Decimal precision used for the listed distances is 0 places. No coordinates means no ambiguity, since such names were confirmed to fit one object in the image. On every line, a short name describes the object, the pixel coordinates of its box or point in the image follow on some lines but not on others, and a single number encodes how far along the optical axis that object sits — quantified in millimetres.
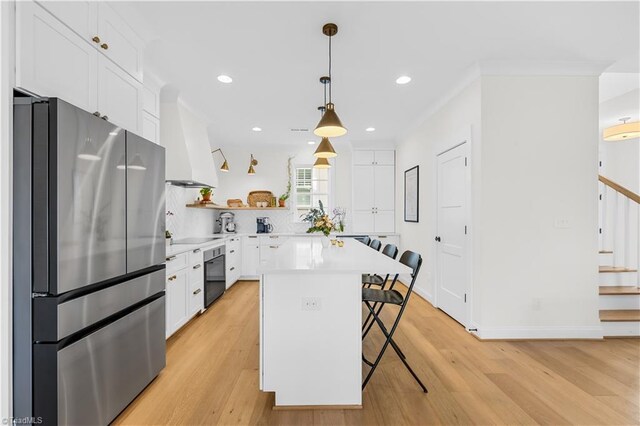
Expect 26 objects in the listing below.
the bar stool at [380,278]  2900
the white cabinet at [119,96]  1936
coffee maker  6043
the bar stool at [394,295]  2062
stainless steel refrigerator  1363
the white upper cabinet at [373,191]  5844
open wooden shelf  4731
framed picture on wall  4758
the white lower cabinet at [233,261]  4855
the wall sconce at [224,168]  5556
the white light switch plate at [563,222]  2975
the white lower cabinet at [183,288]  2908
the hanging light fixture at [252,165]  5847
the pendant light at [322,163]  4052
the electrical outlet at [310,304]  1887
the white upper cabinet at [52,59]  1393
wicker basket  6152
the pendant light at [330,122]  2268
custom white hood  3605
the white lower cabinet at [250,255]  5664
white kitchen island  1884
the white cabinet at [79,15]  1566
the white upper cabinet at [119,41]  1943
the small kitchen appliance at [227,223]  5914
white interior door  3312
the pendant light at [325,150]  3119
